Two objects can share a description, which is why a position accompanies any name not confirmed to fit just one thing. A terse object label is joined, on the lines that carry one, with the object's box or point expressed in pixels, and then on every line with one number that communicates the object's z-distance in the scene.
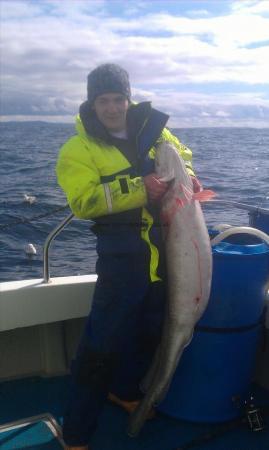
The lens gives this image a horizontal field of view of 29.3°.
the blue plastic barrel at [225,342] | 3.71
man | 3.52
